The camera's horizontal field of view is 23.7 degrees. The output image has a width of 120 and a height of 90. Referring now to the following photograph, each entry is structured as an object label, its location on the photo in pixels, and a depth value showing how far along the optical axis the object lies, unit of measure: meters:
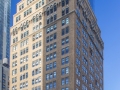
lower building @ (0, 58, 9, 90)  187.86
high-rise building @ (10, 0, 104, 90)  100.06
